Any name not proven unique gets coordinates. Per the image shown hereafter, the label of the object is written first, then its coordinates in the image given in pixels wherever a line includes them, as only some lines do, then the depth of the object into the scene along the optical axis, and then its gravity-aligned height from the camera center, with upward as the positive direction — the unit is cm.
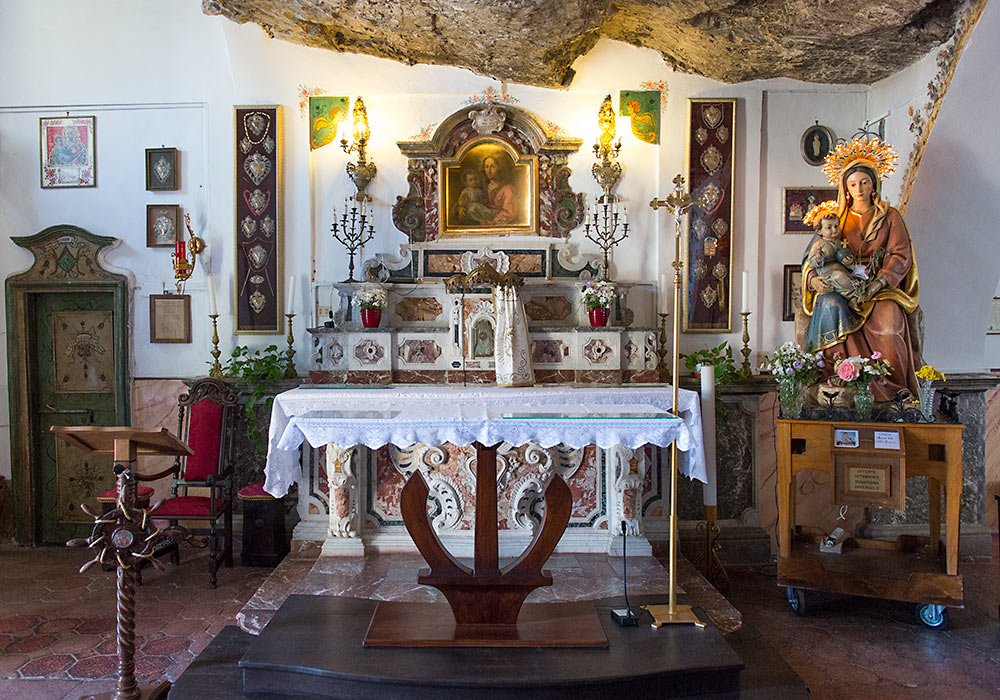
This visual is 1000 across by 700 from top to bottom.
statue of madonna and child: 519 +36
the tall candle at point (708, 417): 512 -64
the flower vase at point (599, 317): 599 +8
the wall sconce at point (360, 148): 636 +159
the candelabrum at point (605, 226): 638 +91
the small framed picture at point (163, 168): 663 +147
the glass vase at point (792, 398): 517 -51
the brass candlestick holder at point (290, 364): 643 -33
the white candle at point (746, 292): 605 +31
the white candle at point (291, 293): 657 +31
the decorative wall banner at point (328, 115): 649 +191
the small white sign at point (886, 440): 487 -77
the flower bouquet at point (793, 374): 518 -34
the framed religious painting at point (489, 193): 646 +120
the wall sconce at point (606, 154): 632 +152
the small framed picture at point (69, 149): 668 +165
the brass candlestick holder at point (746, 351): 637 -22
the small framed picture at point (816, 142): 657 +167
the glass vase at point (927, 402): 498 -52
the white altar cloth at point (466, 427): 392 -56
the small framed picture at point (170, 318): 664 +9
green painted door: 682 -61
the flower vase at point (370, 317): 597 +9
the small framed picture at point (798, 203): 657 +112
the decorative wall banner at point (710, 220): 650 +96
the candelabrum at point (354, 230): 639 +88
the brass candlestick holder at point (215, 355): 637 -24
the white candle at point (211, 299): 659 +26
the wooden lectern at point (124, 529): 344 -96
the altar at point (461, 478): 535 -120
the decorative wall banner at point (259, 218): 652 +99
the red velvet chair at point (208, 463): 579 -114
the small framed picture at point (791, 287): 657 +36
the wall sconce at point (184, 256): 631 +63
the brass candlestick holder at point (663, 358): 634 -28
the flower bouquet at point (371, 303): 593 +20
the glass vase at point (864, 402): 500 -52
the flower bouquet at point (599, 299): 596 +23
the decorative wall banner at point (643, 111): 648 +193
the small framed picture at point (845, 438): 497 -77
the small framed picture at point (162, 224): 665 +95
